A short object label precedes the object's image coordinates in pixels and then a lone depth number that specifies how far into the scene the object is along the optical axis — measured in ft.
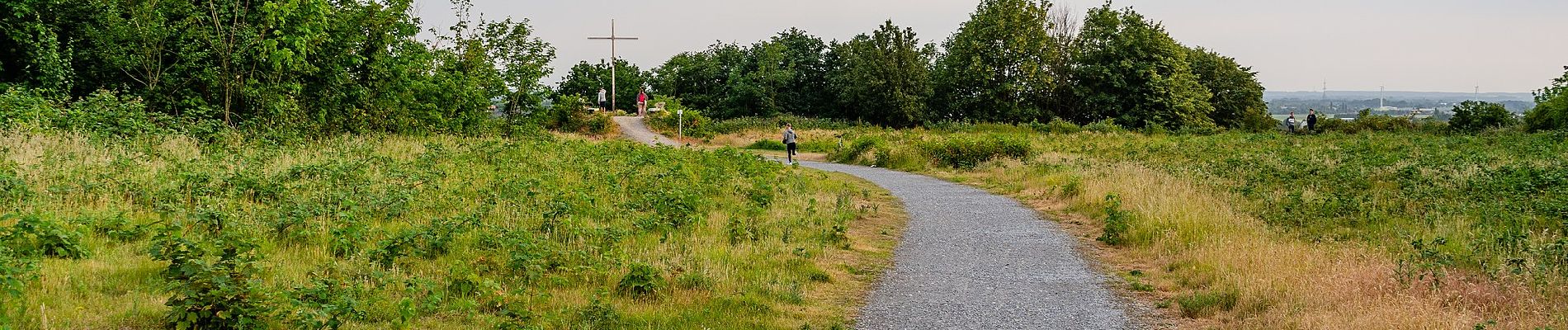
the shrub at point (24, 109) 49.42
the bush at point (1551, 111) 133.28
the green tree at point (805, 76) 222.89
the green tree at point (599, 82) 236.43
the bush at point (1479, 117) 140.02
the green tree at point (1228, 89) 222.28
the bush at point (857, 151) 99.40
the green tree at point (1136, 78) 183.32
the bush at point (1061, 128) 150.49
